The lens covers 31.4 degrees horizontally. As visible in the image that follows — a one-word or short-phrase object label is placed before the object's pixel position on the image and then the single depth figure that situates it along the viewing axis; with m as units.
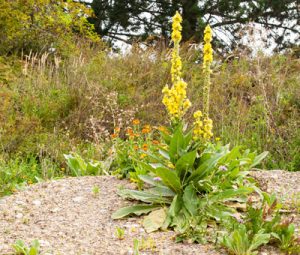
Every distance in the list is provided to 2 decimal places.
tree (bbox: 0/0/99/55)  11.81
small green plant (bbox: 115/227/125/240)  3.64
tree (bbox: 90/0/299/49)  15.00
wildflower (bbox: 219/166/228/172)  4.18
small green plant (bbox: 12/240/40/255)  3.31
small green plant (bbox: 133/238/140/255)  3.36
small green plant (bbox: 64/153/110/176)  5.39
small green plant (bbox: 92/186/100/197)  4.44
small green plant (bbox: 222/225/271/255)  3.33
